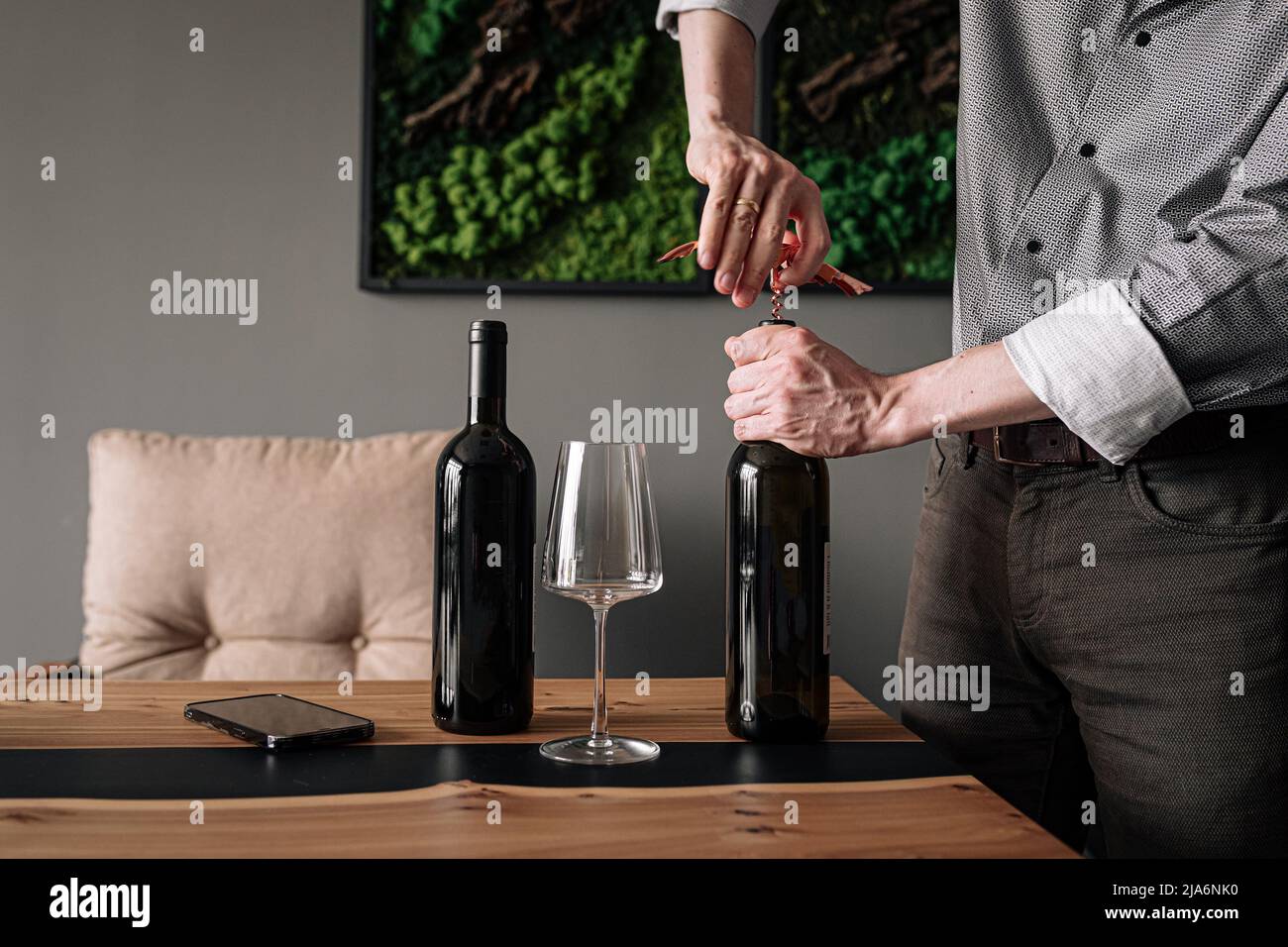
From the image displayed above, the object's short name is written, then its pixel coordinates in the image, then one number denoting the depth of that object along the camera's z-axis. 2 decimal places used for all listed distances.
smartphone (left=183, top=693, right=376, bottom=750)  0.82
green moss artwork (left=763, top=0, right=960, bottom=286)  1.99
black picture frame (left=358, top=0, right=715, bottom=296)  1.93
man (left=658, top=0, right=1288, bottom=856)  0.91
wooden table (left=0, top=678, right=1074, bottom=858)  0.61
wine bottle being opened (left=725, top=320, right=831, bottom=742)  0.83
